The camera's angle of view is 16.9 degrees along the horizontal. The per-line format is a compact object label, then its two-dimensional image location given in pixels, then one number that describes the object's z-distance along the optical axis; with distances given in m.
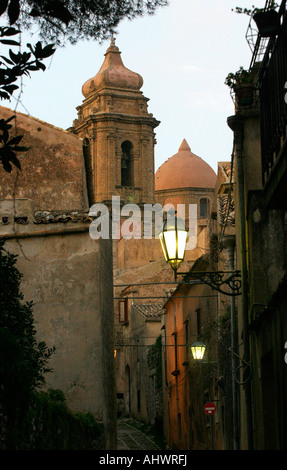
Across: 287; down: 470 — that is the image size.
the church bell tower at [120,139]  63.66
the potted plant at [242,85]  14.73
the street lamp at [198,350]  23.66
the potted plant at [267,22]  12.17
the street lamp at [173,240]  12.33
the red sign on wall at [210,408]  23.06
